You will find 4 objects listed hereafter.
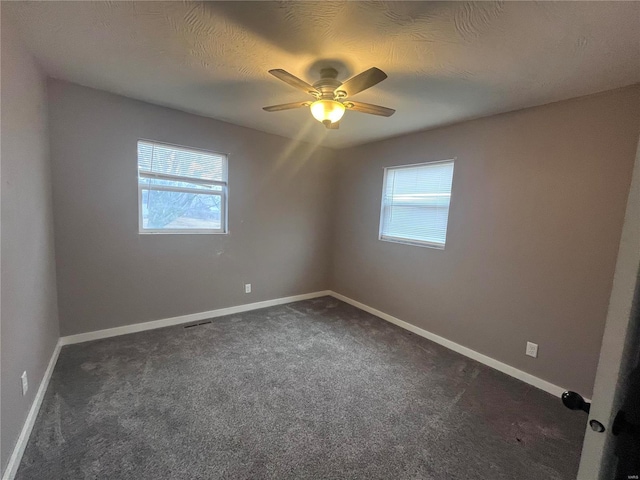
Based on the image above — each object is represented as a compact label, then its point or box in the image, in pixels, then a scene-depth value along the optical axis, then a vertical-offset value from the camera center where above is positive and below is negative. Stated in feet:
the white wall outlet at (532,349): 7.76 -3.62
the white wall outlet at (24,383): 5.19 -3.68
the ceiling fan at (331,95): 5.54 +2.60
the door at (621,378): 2.05 -1.20
